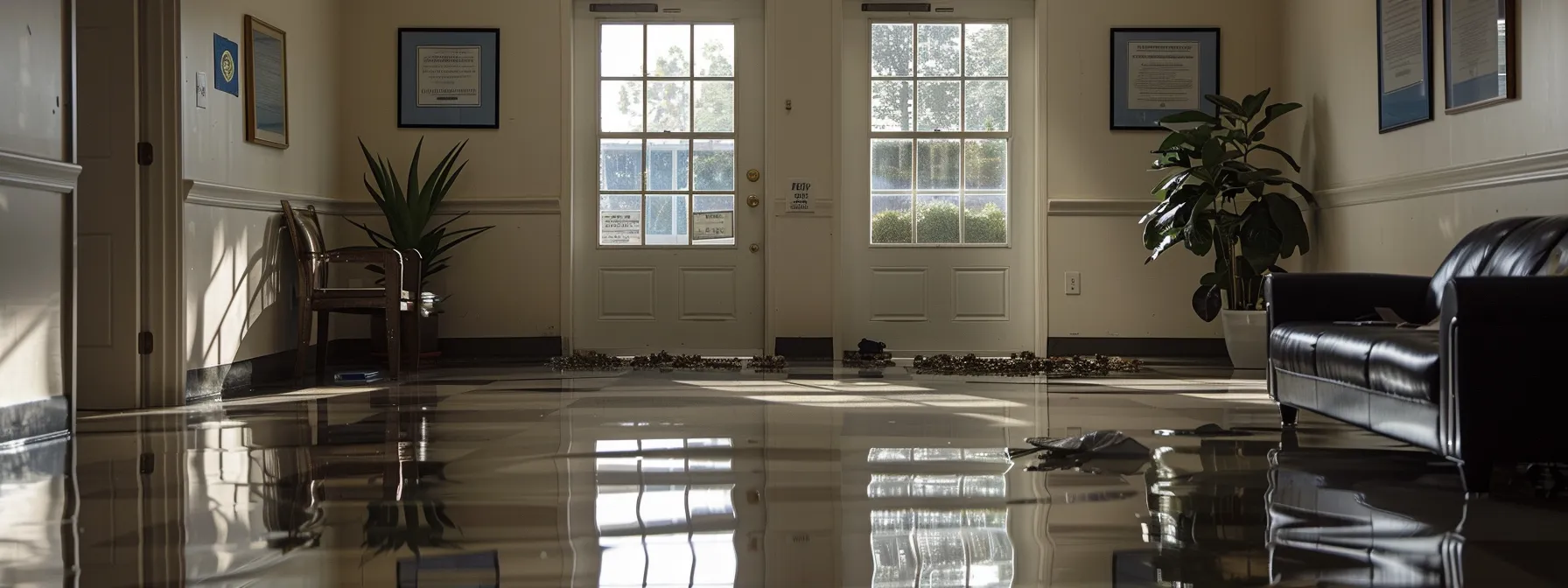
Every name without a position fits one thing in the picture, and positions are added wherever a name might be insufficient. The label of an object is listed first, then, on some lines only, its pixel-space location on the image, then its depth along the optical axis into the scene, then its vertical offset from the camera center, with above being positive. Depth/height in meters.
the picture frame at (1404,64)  4.87 +0.92
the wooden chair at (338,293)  5.34 -0.02
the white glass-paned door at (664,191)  6.69 +0.54
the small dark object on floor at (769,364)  5.91 -0.39
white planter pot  5.66 -0.26
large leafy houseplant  5.68 +0.31
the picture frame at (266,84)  5.28 +0.95
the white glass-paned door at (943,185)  6.70 +0.57
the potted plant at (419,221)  6.09 +0.35
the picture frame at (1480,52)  4.24 +0.85
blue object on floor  5.24 -0.39
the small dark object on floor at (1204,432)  3.49 -0.44
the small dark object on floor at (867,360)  6.04 -0.39
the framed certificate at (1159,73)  6.56 +1.17
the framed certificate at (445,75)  6.54 +1.17
